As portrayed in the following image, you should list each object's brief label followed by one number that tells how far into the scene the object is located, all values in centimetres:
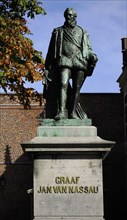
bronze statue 934
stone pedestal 855
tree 1605
